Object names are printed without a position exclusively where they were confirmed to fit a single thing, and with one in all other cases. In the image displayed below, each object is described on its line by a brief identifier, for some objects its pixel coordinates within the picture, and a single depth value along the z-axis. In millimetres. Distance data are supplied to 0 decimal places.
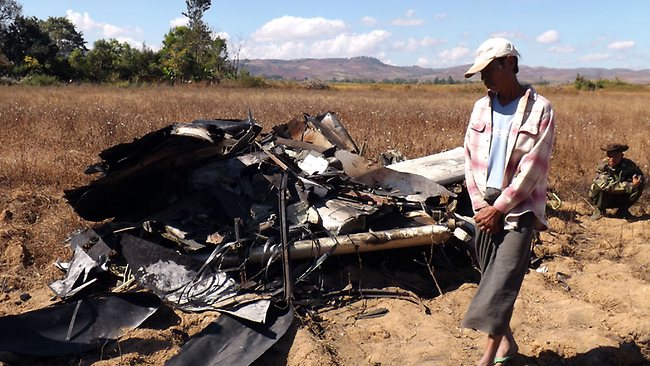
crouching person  6168
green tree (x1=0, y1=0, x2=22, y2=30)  51369
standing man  2621
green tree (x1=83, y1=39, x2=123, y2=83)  39938
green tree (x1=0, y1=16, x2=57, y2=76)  38272
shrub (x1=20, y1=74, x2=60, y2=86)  29459
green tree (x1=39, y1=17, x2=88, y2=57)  75688
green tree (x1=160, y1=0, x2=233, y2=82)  42625
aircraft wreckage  3793
